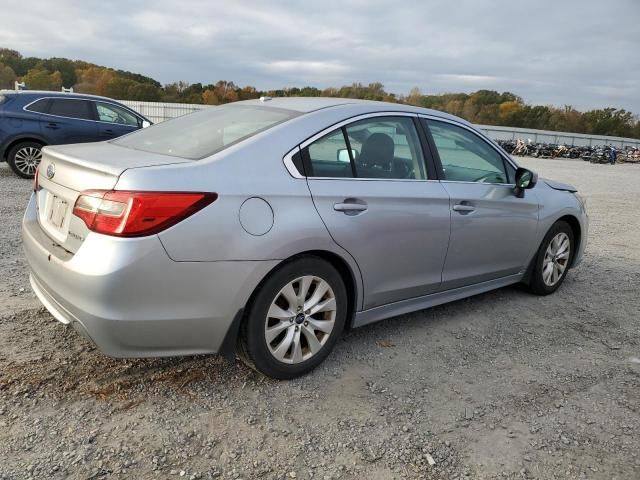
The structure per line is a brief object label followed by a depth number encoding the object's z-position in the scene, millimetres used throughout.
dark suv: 9461
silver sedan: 2498
